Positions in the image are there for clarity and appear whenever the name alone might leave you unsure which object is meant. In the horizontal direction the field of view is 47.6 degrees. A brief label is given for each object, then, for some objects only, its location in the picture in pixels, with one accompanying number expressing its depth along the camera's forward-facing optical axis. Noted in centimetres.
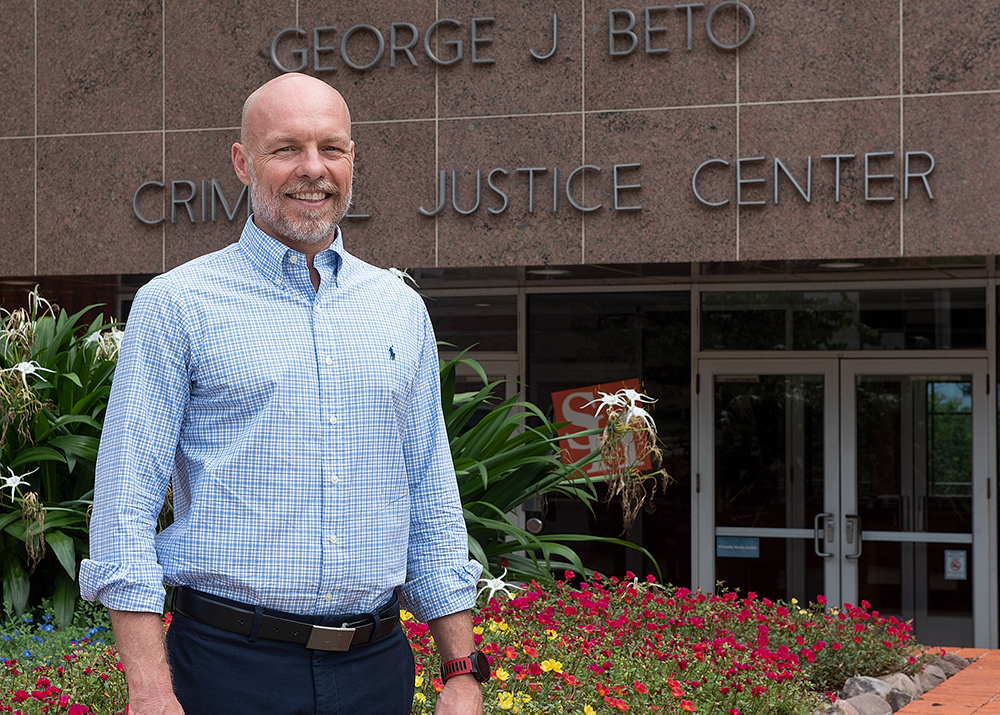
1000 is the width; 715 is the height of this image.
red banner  928
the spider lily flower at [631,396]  532
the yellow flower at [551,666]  370
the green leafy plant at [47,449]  495
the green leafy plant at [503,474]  568
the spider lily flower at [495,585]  458
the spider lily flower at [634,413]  529
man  187
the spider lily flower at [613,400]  534
